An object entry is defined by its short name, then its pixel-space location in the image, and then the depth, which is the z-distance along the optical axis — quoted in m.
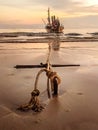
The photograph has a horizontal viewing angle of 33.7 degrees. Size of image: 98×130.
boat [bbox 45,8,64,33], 48.55
